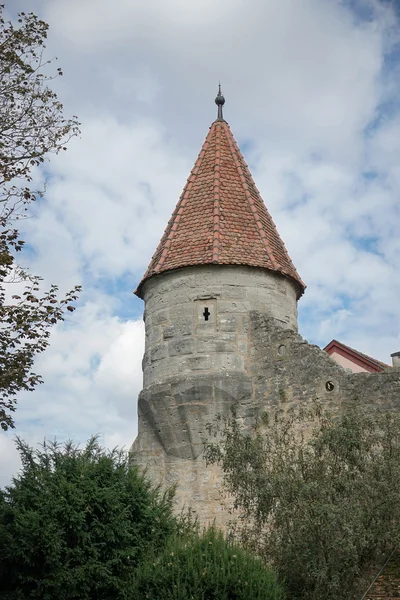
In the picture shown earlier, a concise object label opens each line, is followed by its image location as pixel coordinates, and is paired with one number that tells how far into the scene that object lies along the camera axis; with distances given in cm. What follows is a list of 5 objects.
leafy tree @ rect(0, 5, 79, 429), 1247
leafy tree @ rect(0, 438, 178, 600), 1265
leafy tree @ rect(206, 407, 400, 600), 1144
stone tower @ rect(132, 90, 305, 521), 1620
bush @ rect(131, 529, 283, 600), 1098
